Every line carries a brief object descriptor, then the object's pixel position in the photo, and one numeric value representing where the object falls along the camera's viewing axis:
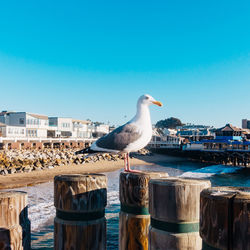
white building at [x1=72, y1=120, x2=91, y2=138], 76.00
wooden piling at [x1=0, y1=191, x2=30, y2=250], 2.13
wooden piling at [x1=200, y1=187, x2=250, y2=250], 1.40
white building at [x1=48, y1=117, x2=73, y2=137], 69.50
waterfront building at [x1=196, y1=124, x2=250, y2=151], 50.03
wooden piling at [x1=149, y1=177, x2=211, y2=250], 1.92
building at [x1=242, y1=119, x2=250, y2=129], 118.94
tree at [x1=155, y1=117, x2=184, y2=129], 153.88
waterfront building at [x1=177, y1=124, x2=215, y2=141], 91.56
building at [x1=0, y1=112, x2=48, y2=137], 60.13
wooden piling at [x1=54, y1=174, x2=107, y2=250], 2.25
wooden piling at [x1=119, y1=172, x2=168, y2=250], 2.79
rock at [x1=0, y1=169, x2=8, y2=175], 27.14
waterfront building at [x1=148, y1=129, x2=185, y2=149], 76.84
